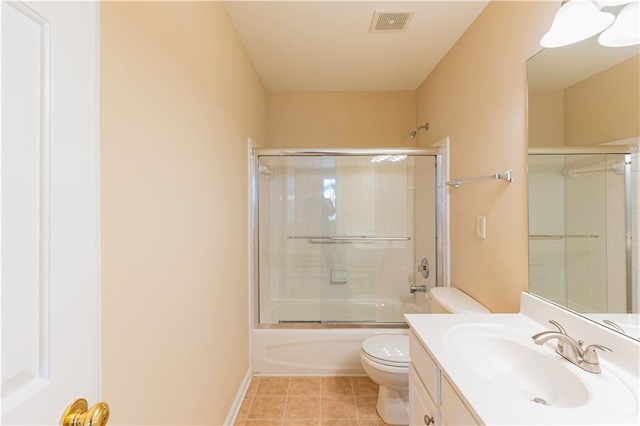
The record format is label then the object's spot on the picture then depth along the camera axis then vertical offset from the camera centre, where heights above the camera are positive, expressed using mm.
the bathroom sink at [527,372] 773 -488
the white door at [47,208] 430 +15
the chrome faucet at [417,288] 2451 -628
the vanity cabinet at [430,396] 833 -595
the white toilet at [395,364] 1675 -867
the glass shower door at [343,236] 2506 -181
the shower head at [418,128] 2617 +787
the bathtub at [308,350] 2234 -1032
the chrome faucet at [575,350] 887 -430
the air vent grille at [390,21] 1718 +1186
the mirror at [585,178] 938 +131
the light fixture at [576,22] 1006 +680
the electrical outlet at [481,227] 1661 -71
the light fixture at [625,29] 901 +597
